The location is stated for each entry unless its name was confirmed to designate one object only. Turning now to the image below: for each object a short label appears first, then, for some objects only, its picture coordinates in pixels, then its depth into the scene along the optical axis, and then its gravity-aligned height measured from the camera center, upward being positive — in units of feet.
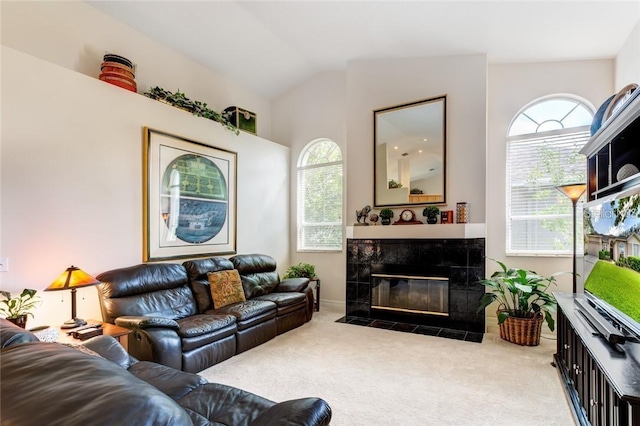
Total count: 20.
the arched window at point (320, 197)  18.74 +1.00
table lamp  8.68 -1.88
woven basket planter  12.00 -4.31
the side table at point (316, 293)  17.58 -4.32
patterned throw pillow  12.84 -3.00
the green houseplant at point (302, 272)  17.83 -3.18
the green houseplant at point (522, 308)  12.02 -3.63
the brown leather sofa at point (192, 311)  9.34 -3.48
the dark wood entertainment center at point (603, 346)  5.02 -2.52
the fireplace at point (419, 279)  13.93 -3.04
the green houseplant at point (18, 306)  8.32 -2.45
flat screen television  6.20 -1.01
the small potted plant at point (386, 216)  15.94 -0.12
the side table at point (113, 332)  8.35 -3.22
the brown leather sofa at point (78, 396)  2.15 -1.28
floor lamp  10.85 +0.71
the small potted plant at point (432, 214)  14.88 -0.03
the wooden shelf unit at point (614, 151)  6.68 +1.64
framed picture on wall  12.50 +0.67
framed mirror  15.12 +2.89
